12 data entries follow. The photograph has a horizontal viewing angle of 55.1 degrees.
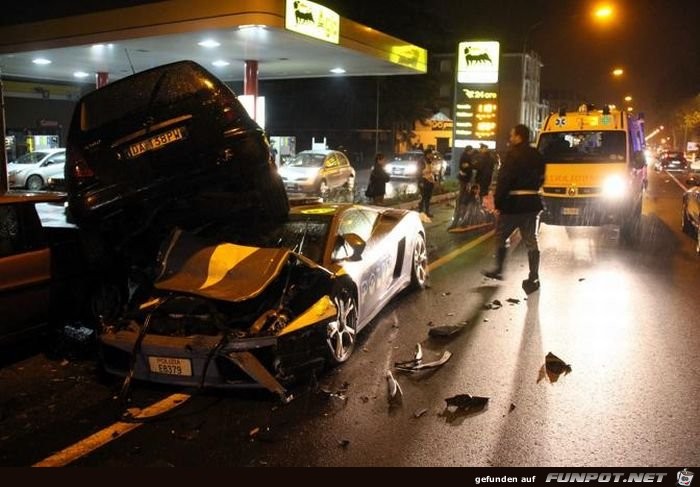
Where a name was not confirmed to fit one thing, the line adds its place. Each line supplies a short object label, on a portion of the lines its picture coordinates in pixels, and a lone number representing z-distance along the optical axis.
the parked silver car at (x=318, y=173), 20.94
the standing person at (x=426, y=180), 15.11
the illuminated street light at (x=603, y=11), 20.70
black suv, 5.71
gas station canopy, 14.77
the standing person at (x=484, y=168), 14.10
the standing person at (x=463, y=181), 13.64
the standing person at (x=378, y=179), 14.84
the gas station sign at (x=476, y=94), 27.17
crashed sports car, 4.75
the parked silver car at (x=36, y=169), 23.62
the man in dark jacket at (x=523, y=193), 8.24
